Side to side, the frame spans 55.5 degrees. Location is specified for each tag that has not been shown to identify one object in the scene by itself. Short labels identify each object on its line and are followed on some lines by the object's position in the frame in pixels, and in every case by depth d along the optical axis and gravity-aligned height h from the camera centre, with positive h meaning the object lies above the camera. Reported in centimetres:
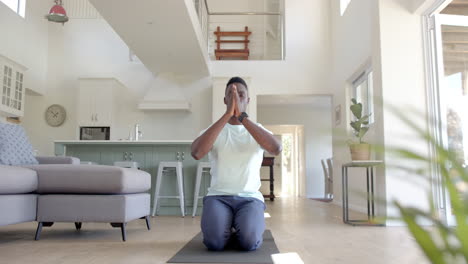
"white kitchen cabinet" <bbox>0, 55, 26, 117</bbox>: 688 +117
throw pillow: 328 +10
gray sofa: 301 -23
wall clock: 855 +87
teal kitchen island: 533 +5
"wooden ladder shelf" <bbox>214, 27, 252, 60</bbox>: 910 +246
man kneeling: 250 -8
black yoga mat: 225 -51
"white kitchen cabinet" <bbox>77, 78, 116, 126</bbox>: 815 +107
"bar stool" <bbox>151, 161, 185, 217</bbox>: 512 -22
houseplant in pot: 442 +31
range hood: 831 +119
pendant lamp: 571 +186
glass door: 389 +80
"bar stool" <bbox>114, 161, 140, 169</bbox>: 512 -4
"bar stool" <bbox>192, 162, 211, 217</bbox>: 515 -24
